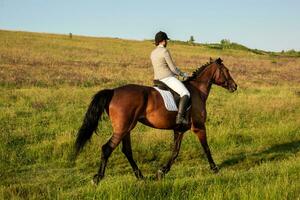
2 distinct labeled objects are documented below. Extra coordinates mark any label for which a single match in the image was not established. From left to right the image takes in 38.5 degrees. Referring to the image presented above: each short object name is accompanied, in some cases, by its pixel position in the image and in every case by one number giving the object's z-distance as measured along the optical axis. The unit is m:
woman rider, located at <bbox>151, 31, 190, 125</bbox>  9.73
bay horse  9.05
